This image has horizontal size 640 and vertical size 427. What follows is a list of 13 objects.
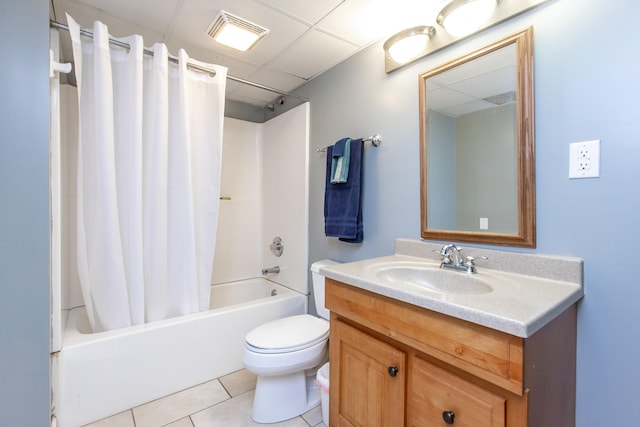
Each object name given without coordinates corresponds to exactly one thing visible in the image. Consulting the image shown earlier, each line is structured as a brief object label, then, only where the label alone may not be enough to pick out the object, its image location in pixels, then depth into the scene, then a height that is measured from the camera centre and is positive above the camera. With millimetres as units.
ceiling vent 1506 +1001
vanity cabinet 724 -492
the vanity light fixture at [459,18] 1144 +816
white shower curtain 1515 +178
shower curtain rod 1358 +907
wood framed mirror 1116 +272
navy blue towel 1768 +25
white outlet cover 962 +168
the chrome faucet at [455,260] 1196 -226
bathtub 1404 -824
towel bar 1686 +415
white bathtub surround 2314 +91
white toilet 1414 -775
